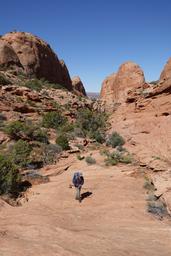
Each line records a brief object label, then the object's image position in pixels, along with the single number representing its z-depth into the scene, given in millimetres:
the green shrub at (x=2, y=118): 13062
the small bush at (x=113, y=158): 8554
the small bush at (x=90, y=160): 8913
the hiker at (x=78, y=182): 6300
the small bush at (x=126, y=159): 8495
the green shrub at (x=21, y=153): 8844
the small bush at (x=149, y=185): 6632
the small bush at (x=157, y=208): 5338
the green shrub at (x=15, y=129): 10952
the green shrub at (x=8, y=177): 6528
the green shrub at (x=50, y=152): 9331
